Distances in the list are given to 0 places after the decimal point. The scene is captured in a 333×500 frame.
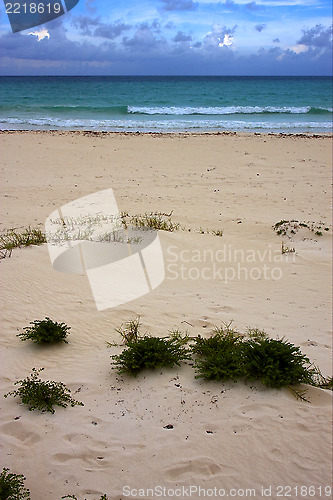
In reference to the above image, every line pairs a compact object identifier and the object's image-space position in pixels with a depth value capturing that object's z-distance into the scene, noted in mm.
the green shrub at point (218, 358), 3844
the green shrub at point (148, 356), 3969
